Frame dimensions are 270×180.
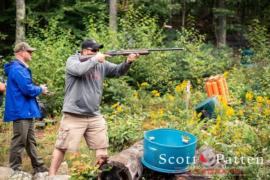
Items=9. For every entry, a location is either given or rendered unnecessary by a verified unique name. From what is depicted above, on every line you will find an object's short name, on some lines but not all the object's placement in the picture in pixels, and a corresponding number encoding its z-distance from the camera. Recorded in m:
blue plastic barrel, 10.40
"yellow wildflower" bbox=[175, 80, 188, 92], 18.52
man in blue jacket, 11.46
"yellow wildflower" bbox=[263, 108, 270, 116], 14.53
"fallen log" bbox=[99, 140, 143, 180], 9.85
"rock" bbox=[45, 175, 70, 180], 10.98
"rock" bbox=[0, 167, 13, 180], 11.17
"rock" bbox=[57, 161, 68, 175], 12.32
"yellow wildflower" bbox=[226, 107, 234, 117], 14.78
